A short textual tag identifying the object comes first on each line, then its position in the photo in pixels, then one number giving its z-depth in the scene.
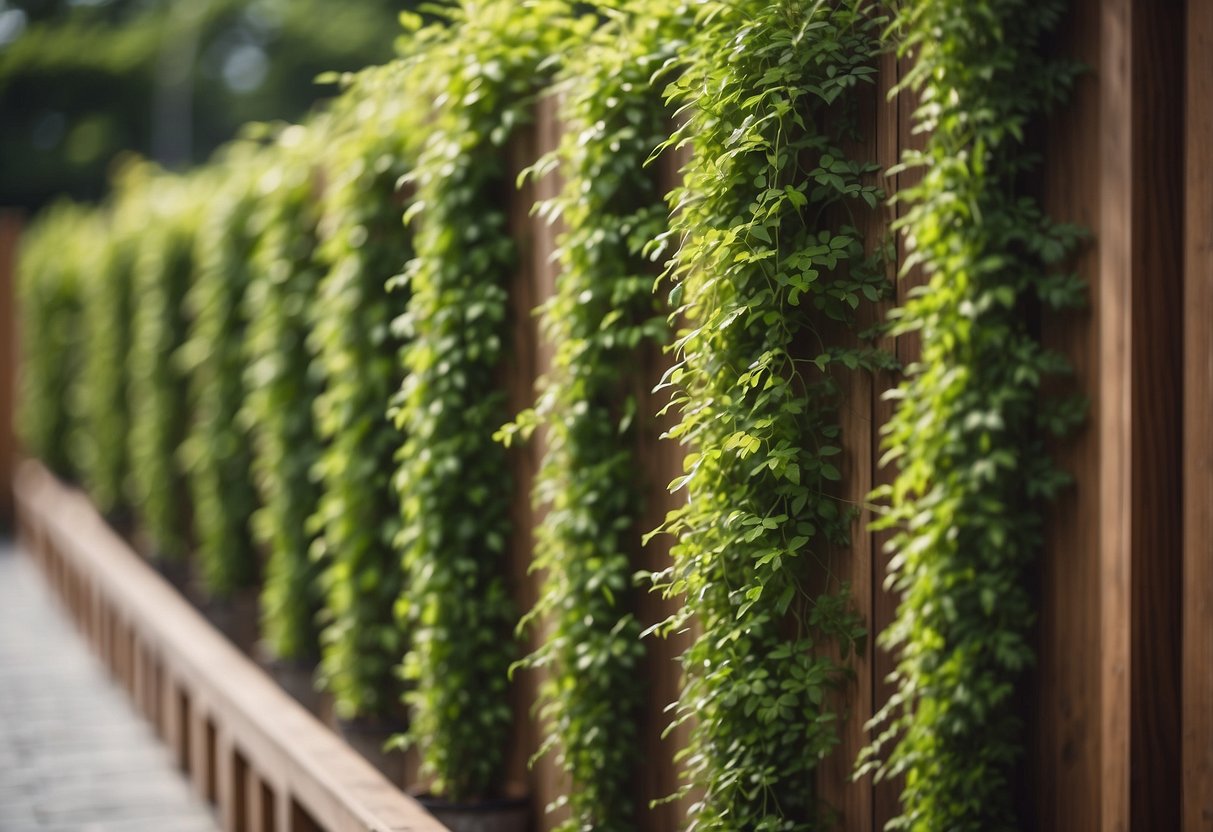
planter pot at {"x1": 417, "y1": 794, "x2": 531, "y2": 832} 3.72
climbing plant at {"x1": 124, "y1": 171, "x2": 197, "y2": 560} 7.49
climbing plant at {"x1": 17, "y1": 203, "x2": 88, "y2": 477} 10.43
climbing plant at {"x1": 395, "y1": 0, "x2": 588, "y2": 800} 3.65
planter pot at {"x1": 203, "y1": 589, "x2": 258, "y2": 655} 6.69
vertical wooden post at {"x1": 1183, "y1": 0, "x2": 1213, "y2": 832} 2.21
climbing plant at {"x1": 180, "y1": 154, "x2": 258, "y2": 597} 6.22
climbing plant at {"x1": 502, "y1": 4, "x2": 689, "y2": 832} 3.12
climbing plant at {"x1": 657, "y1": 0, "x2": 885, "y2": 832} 2.62
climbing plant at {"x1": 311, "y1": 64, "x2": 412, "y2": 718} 4.35
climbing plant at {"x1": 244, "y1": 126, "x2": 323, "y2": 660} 5.20
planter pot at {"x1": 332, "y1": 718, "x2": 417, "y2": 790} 4.64
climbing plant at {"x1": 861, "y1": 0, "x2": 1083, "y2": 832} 2.35
